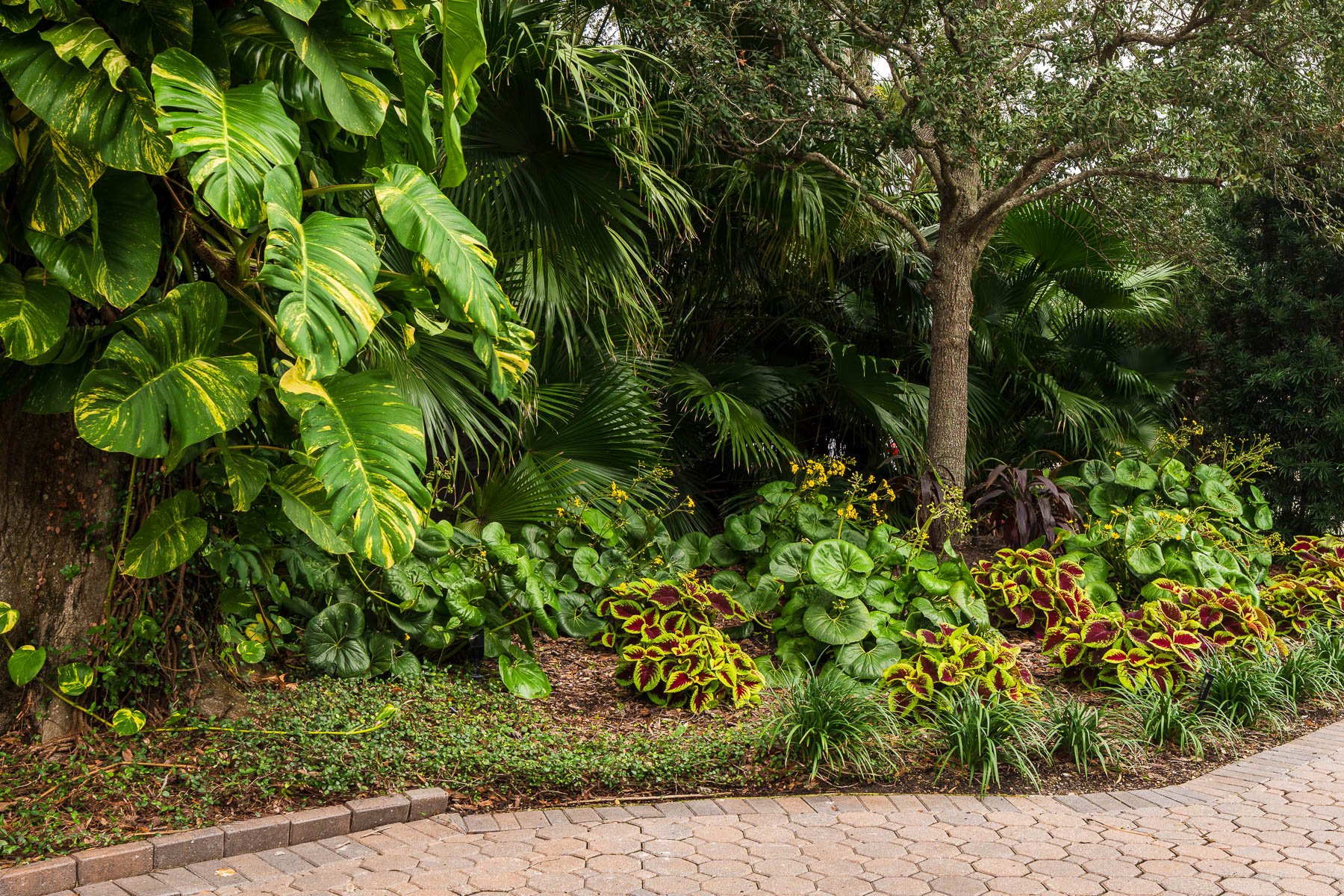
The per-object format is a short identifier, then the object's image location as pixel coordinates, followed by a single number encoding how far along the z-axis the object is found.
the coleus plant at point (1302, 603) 6.93
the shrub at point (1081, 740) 4.68
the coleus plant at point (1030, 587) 6.16
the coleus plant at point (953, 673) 4.93
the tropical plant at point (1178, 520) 6.59
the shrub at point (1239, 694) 5.35
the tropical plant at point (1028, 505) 7.15
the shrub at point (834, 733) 4.48
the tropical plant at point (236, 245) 3.13
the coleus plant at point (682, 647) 5.11
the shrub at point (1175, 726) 4.99
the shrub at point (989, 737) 4.51
